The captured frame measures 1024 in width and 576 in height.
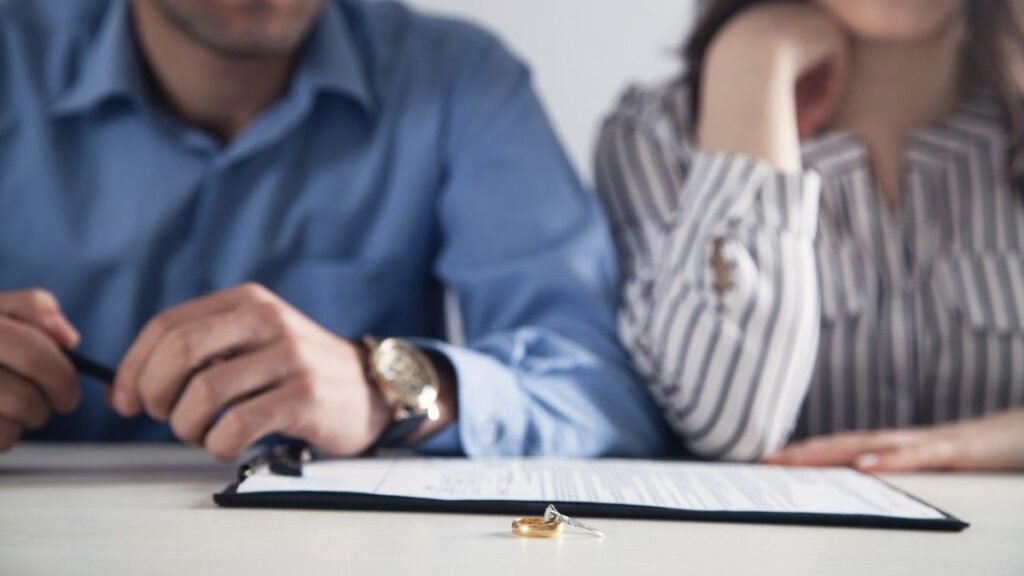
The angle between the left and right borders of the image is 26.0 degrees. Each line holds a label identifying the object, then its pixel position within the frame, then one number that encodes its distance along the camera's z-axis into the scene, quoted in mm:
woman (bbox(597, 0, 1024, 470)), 1204
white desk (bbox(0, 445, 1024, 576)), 832
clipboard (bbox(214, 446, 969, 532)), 930
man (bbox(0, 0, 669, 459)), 1290
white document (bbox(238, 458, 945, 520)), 951
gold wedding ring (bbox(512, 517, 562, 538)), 887
